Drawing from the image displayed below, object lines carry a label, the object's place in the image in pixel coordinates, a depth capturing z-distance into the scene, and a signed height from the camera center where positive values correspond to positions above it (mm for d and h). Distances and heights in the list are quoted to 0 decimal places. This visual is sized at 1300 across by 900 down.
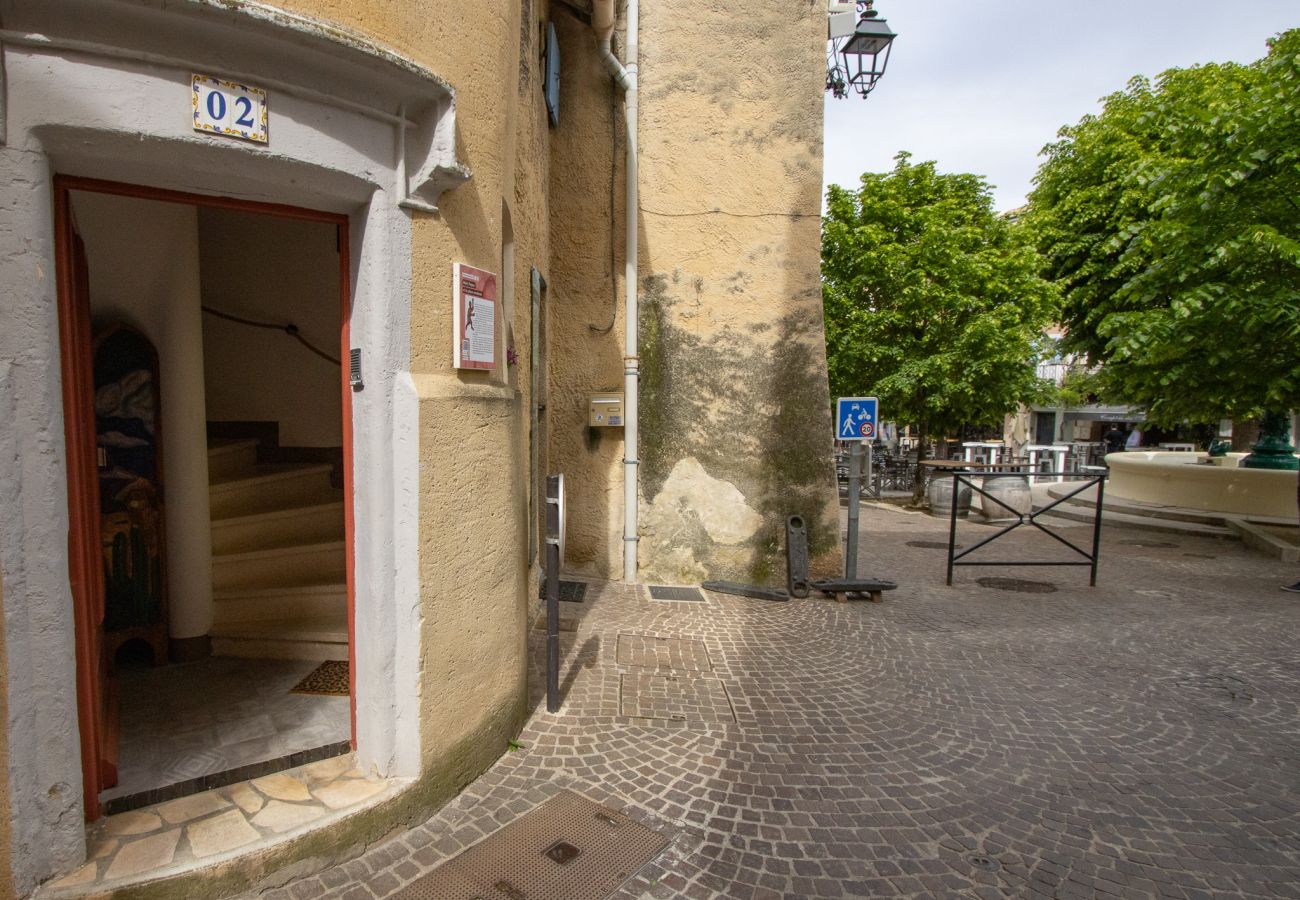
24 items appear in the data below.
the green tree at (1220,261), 7914 +2115
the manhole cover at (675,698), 4008 -1909
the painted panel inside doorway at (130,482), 3816 -438
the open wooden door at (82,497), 2268 -324
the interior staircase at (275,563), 4250 -1080
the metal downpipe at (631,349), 6617 +715
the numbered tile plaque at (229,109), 2258 +1118
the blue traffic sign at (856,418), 6703 -18
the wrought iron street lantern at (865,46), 7594 +4600
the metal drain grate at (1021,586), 7340 -2020
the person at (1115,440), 30166 -1102
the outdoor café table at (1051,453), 19062 -1122
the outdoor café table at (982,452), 17305 -1012
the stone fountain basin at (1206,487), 11289 -1346
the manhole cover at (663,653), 4777 -1891
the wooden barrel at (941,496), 13305 -1706
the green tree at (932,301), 13055 +2527
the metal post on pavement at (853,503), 6598 -924
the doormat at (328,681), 3783 -1677
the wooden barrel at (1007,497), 12359 -1595
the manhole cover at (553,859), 2488 -1892
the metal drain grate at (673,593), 6488 -1873
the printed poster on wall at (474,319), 2969 +464
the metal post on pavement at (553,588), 3754 -1045
